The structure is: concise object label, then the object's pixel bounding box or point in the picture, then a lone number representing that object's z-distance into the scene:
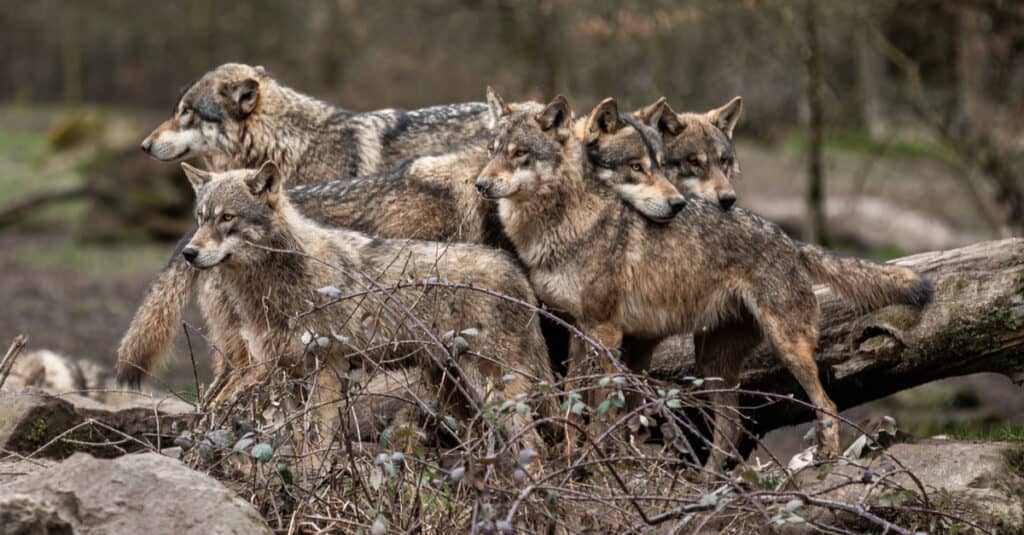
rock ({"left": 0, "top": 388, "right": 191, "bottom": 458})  14.25
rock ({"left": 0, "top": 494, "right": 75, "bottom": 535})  9.69
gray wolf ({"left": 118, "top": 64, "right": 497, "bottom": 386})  18.05
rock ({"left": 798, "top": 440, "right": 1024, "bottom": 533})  13.36
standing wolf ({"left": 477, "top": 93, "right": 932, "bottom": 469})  15.04
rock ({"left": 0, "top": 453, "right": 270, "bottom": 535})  10.45
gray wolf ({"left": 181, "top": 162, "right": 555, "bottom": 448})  14.17
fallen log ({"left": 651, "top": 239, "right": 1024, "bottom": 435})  15.94
